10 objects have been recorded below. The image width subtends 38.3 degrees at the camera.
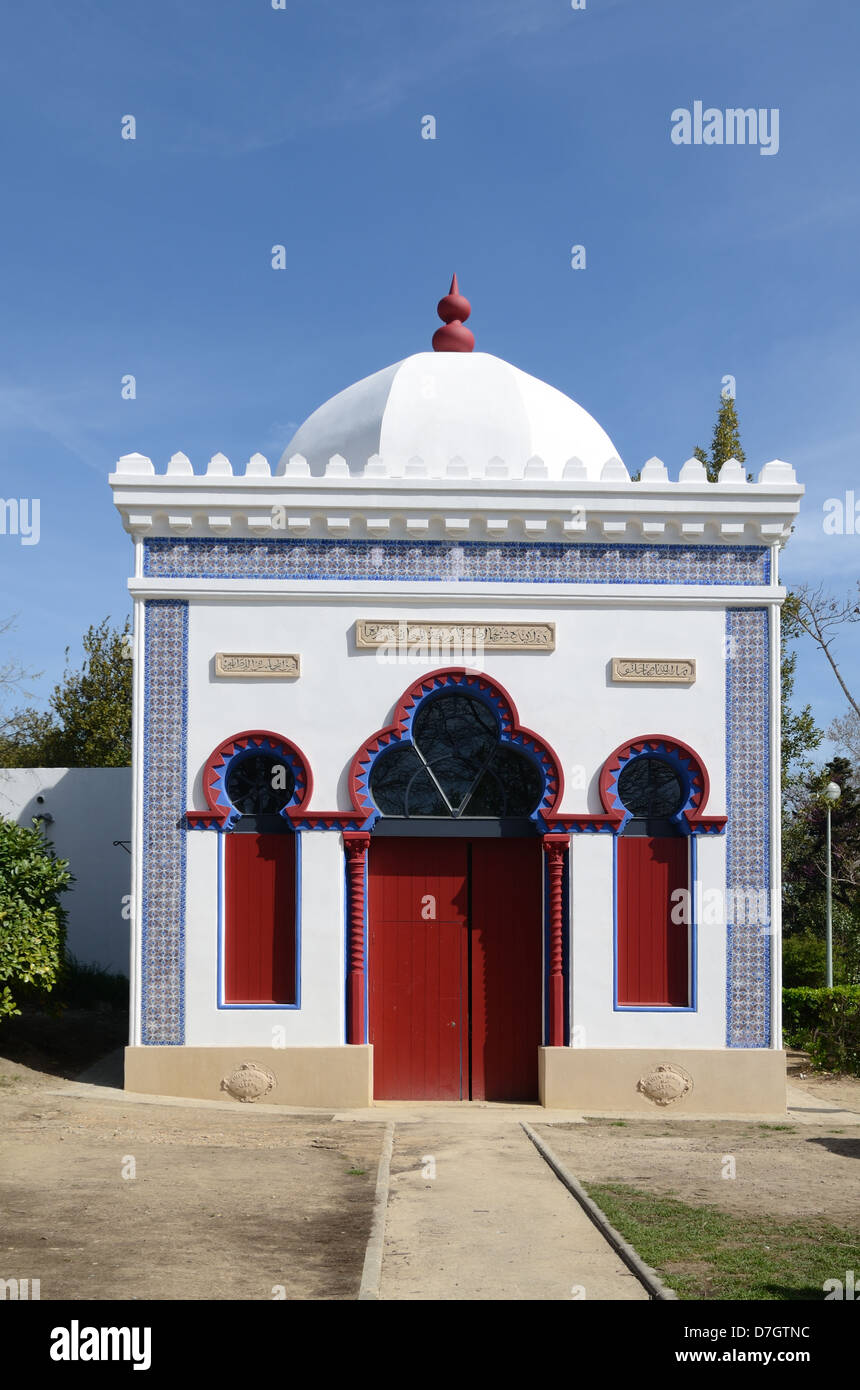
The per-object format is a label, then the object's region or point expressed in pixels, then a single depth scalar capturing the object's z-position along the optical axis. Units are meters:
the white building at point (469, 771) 12.91
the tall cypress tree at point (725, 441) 27.58
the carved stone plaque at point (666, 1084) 12.73
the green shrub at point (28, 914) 12.91
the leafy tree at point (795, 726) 26.41
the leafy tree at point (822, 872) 23.25
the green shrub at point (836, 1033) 15.66
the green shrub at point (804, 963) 20.03
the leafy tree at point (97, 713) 27.72
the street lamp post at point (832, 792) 18.36
